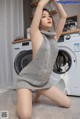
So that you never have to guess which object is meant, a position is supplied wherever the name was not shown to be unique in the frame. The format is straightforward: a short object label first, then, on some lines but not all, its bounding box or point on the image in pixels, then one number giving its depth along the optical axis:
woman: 1.44
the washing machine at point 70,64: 2.11
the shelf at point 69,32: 2.13
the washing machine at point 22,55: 2.46
